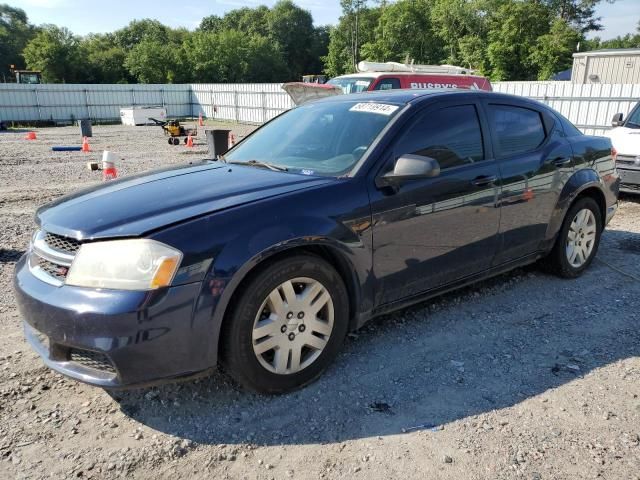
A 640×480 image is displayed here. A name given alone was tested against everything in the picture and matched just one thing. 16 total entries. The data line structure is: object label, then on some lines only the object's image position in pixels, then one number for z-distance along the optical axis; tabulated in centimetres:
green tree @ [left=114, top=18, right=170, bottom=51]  8150
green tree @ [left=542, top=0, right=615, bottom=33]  5691
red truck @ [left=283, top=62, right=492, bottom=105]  1241
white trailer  2819
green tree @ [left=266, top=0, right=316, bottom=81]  9056
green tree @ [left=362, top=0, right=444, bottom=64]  6469
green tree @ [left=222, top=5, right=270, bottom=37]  9600
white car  825
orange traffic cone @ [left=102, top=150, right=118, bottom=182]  691
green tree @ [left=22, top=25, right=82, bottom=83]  5362
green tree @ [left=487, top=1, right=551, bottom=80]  4678
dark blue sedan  255
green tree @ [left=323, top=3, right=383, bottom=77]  7319
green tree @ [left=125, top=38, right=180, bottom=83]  5425
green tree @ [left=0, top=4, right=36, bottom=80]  6969
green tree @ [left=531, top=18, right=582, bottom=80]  4347
